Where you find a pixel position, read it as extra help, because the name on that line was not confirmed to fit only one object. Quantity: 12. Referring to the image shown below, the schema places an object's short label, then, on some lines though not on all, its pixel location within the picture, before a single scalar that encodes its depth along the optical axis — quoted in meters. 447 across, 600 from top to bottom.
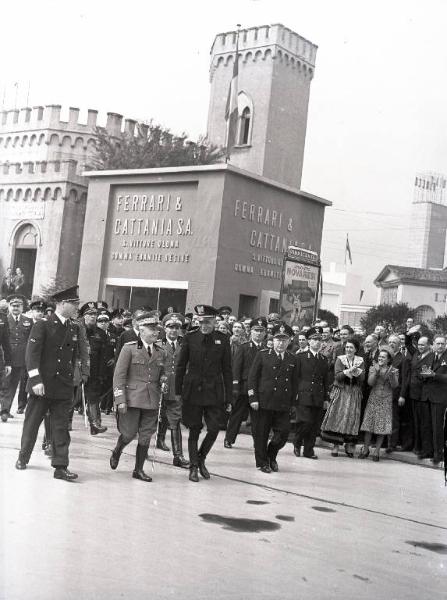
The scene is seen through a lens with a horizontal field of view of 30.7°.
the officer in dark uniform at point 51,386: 8.38
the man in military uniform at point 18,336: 13.08
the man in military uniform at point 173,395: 9.97
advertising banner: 17.86
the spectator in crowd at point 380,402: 11.84
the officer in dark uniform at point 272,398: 10.04
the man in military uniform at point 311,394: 11.49
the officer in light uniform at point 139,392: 8.79
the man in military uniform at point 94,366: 12.00
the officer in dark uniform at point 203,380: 9.25
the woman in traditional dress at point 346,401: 11.90
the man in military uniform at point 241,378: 12.09
